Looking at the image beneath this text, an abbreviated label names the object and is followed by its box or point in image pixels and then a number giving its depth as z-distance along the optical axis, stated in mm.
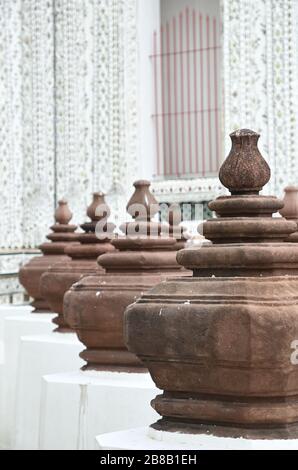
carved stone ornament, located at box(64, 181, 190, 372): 6168
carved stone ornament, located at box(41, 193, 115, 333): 7945
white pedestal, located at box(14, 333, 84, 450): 7180
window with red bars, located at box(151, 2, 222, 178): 14672
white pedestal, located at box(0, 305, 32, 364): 9898
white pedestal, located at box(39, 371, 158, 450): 5684
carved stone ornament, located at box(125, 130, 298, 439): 3994
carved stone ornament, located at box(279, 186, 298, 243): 6098
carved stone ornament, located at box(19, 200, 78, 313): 9763
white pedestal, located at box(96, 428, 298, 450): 3984
